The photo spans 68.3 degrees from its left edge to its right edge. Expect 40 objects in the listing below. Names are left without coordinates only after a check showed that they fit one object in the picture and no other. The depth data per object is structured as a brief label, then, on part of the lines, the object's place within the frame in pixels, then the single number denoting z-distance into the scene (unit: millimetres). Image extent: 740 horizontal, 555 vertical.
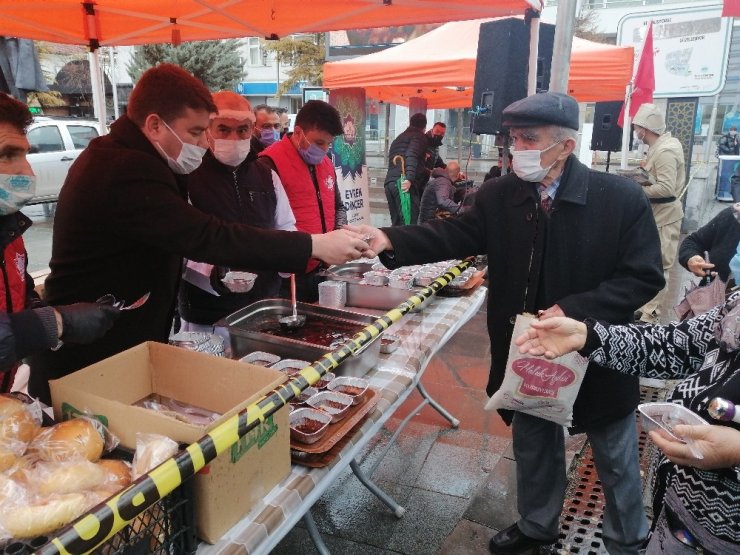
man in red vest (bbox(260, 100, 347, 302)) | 3779
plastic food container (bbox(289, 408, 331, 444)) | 1734
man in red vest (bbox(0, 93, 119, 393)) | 1448
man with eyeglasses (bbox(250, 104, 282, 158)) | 5688
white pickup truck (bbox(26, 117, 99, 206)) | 11680
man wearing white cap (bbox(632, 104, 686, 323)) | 5969
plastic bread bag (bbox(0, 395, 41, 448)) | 1317
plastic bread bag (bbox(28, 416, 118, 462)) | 1287
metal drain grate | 2781
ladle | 2502
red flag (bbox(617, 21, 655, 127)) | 7410
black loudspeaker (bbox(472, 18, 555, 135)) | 3977
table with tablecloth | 1385
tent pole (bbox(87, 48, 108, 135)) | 4784
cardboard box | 1312
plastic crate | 1103
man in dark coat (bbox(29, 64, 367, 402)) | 1882
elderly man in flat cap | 2230
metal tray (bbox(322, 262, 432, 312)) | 3096
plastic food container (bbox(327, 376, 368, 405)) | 2059
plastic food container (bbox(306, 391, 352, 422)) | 1941
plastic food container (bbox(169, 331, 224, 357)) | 2250
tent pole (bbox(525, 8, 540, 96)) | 3688
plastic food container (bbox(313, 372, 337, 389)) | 2160
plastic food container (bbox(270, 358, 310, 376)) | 2154
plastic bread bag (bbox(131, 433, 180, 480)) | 1229
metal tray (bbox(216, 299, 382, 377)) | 2242
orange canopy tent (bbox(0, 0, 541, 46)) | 3689
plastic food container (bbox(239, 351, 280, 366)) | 2232
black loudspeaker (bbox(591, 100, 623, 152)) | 9945
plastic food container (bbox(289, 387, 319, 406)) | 2016
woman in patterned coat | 1409
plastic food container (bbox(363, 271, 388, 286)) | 3376
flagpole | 7117
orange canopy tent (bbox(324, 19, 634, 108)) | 6531
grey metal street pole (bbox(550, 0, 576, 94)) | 3314
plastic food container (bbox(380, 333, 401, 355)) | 2598
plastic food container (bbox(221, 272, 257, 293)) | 2674
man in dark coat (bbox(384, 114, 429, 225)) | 8617
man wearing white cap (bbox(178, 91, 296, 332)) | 2885
